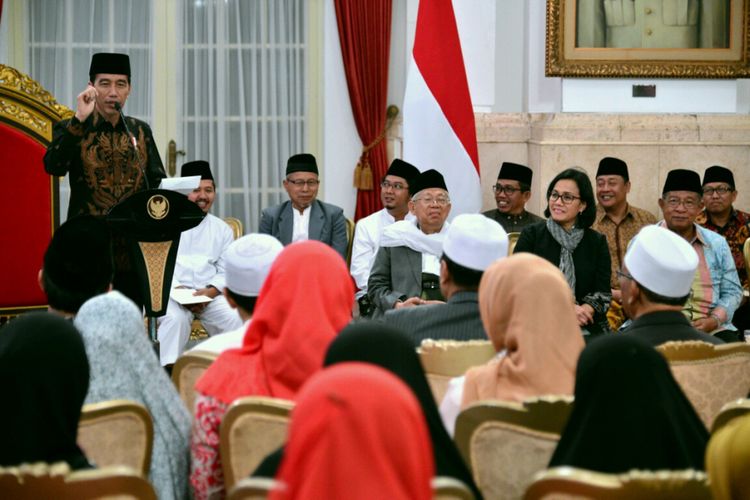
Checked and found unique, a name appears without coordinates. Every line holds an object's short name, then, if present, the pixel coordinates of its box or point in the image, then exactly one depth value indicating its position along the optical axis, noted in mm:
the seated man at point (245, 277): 5702
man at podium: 8633
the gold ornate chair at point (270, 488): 3264
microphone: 8187
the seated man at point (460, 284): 6204
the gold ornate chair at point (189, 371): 5387
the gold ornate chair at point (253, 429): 4354
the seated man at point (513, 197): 11771
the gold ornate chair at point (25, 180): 11344
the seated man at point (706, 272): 9891
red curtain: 15395
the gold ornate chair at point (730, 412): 4261
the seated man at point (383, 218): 11636
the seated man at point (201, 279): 10558
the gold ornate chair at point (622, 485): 3444
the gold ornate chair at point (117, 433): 4302
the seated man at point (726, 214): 11202
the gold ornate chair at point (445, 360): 5387
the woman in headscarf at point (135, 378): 4612
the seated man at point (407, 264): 9974
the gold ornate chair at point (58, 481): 3555
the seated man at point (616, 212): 11112
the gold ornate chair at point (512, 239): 10613
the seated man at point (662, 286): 5919
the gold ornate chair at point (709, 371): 5533
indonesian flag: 12495
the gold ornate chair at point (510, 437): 4238
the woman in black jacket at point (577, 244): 9472
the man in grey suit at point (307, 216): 12100
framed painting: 13530
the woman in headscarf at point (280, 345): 4684
